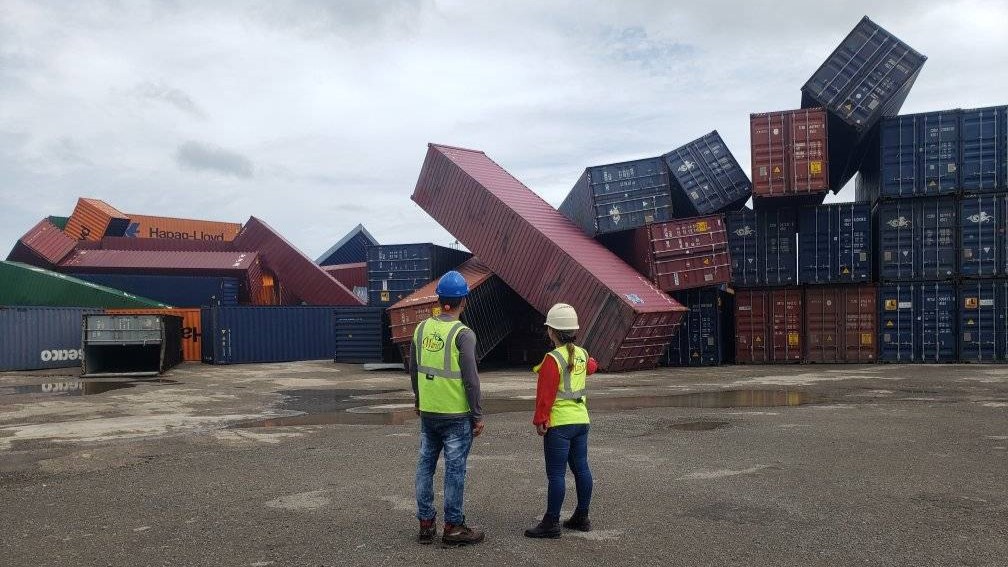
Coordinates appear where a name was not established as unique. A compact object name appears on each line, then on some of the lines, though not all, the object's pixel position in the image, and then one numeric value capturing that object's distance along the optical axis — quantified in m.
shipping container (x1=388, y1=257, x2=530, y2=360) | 21.58
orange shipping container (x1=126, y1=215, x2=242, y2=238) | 43.03
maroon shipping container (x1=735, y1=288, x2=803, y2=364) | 22.95
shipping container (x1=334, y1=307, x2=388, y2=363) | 25.50
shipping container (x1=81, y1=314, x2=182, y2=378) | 21.12
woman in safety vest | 4.96
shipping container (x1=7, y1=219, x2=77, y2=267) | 32.75
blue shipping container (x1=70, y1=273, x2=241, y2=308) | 32.59
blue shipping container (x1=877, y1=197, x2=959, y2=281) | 21.48
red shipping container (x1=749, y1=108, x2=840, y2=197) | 21.41
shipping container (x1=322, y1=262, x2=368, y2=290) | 41.75
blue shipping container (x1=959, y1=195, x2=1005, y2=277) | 21.00
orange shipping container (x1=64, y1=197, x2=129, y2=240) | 36.19
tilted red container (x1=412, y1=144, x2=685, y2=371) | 19.55
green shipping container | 29.42
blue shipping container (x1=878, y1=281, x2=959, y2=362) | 21.59
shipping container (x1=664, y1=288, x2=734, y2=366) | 23.06
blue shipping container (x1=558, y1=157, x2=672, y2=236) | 22.67
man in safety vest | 4.91
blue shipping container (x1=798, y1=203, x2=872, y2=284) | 22.20
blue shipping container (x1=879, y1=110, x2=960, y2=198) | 21.17
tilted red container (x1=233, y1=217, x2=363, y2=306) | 33.75
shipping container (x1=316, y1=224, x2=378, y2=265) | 48.94
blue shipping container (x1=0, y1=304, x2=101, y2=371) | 24.33
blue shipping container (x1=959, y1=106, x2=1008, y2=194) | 20.70
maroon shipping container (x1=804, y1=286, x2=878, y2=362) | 22.23
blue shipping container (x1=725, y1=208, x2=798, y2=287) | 22.86
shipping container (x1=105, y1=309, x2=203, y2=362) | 28.62
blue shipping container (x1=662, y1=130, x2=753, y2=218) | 22.95
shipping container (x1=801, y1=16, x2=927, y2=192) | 20.92
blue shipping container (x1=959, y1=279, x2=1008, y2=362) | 21.19
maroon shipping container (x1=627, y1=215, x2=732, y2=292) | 22.16
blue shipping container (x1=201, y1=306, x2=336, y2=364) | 27.02
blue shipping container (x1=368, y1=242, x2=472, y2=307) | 26.05
